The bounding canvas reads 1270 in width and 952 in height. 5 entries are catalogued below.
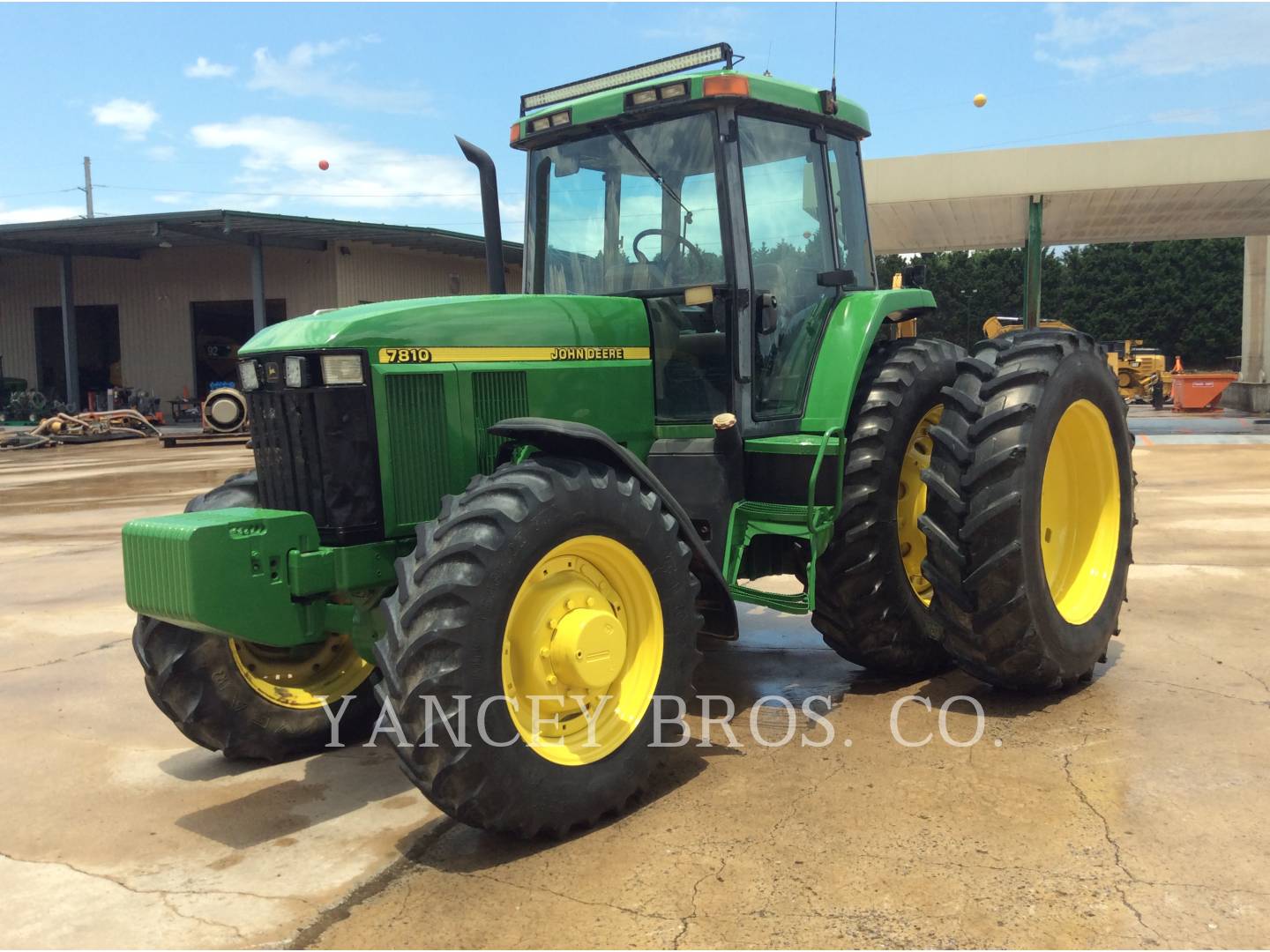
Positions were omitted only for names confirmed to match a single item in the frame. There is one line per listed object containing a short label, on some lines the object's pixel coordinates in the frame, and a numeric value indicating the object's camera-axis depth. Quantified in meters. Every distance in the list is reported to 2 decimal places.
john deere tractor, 3.27
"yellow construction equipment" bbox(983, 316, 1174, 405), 29.36
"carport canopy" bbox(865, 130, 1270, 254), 17.08
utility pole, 63.09
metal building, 26.00
